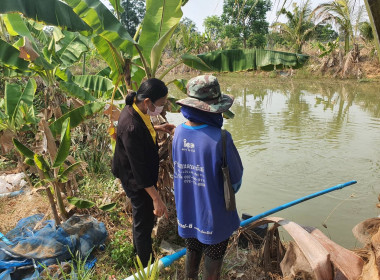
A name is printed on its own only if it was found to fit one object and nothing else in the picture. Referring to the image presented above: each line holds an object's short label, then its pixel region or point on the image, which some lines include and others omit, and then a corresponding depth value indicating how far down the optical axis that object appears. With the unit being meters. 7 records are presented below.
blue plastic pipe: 2.35
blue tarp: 2.35
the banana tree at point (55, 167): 2.60
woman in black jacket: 2.09
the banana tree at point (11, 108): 3.35
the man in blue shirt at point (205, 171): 1.72
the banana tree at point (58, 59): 2.81
